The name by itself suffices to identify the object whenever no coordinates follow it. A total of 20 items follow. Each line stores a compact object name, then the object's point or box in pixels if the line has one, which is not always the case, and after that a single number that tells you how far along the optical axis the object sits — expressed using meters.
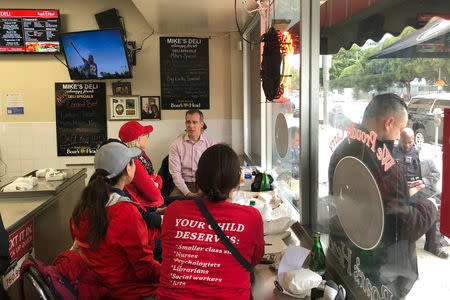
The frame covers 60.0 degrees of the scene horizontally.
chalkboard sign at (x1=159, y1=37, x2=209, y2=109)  4.99
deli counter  2.50
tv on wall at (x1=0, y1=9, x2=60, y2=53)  4.61
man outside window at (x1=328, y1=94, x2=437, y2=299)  1.05
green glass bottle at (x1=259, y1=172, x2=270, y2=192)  2.90
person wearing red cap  2.81
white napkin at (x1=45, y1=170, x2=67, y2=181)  3.46
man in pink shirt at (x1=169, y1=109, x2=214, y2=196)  3.81
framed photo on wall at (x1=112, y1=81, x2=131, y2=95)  4.93
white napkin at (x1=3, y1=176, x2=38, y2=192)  3.03
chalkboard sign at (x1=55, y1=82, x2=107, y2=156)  4.94
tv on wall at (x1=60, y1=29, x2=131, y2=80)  4.36
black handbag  2.92
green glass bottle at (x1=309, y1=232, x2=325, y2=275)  1.61
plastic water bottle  3.10
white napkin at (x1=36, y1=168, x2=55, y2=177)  3.58
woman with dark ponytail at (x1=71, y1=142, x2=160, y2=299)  1.77
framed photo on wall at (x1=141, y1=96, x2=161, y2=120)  5.03
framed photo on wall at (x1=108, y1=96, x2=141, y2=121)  4.96
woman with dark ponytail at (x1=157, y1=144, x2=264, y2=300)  1.38
